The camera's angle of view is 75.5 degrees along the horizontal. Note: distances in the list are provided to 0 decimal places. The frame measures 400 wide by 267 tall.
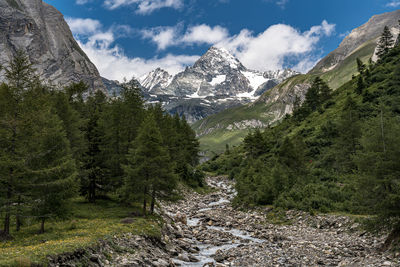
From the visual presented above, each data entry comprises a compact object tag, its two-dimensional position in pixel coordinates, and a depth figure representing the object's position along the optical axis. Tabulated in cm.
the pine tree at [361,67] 9439
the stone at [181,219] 3331
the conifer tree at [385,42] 9736
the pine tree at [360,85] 7375
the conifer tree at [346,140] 4128
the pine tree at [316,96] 9738
